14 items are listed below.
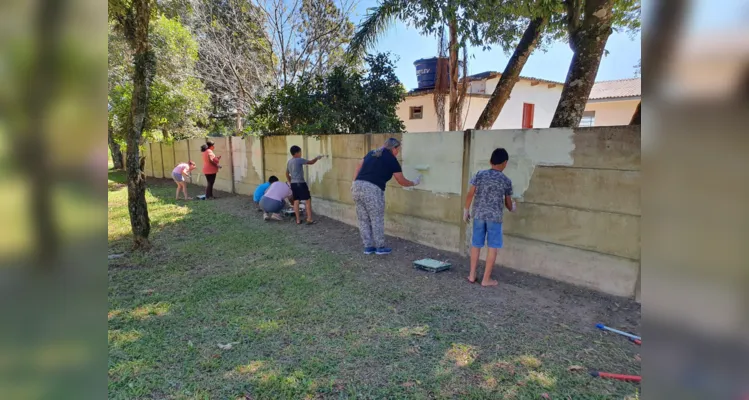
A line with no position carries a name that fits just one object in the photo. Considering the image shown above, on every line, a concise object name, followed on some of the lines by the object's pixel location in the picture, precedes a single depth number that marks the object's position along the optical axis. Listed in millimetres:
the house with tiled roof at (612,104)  15359
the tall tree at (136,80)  5398
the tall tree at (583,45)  5086
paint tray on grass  5000
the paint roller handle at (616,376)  2728
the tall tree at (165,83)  12195
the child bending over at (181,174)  10695
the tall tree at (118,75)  12039
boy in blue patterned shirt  4297
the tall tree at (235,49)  14836
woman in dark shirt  5598
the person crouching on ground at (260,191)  8820
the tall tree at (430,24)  5738
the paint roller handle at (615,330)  3340
